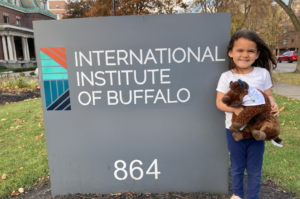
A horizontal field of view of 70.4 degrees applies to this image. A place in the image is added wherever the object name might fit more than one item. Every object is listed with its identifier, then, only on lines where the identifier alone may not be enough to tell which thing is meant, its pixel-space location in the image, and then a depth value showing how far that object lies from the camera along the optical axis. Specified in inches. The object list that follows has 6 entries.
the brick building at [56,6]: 2947.8
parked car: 1055.6
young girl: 75.0
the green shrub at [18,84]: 390.3
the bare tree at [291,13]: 516.4
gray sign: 84.1
